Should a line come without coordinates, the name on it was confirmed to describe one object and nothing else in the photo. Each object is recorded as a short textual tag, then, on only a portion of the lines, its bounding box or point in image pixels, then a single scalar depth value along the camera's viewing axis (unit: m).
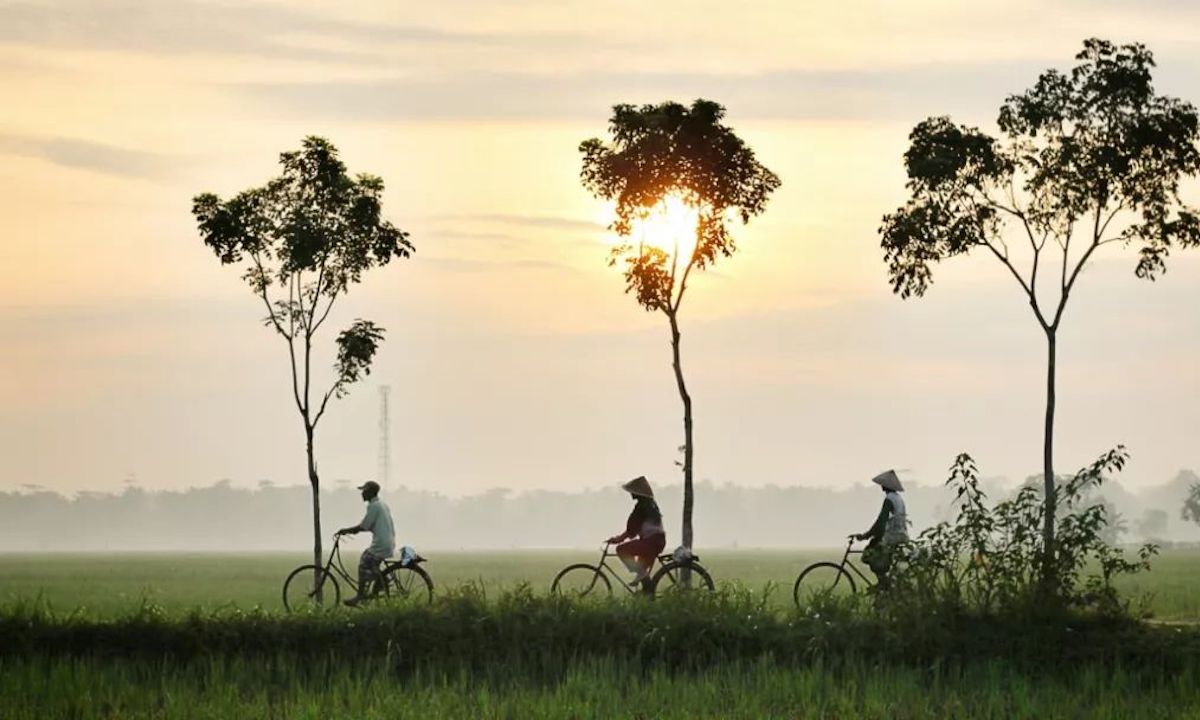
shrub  22.31
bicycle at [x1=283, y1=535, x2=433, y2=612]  25.89
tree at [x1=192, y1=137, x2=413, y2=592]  34.75
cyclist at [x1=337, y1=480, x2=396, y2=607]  26.53
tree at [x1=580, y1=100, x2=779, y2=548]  33.56
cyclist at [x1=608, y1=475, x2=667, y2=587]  25.39
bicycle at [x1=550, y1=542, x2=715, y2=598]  24.80
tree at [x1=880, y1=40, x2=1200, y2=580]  31.20
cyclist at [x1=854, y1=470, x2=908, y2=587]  23.83
